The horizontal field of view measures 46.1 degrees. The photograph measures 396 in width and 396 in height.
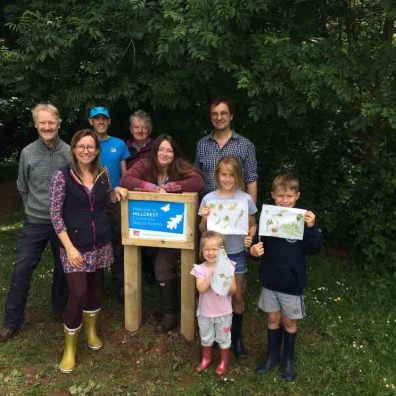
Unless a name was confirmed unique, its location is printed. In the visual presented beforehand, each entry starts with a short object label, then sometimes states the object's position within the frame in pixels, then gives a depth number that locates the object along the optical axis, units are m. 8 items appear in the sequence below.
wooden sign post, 3.70
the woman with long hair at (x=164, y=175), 3.72
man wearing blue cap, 4.16
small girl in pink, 3.36
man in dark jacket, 4.15
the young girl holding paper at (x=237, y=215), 3.46
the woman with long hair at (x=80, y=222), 3.51
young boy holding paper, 3.32
